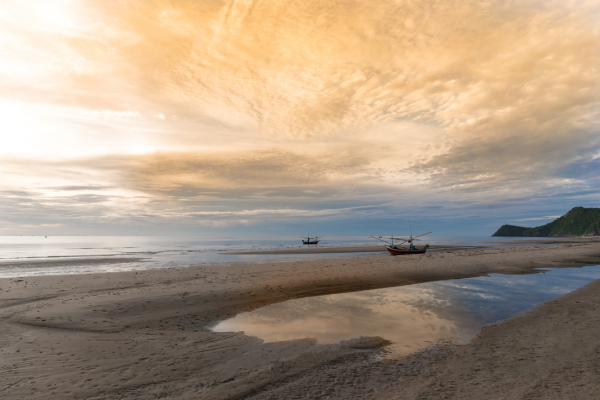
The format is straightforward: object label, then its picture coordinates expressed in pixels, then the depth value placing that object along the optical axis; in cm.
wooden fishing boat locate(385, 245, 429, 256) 5772
